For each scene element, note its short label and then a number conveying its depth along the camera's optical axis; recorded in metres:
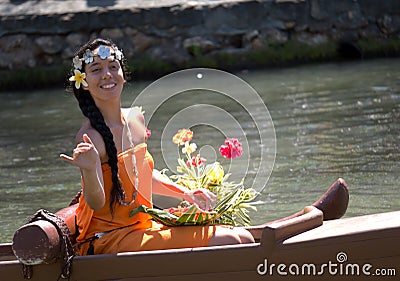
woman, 6.97
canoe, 6.62
